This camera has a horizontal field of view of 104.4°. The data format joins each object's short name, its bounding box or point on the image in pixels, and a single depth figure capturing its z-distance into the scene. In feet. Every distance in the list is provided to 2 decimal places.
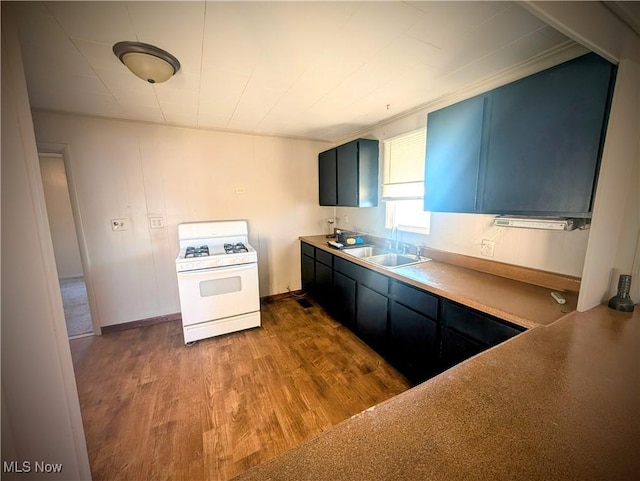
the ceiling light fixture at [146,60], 4.52
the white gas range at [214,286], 7.98
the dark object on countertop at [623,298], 3.92
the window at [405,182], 7.79
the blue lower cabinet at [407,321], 4.61
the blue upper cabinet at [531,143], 3.64
